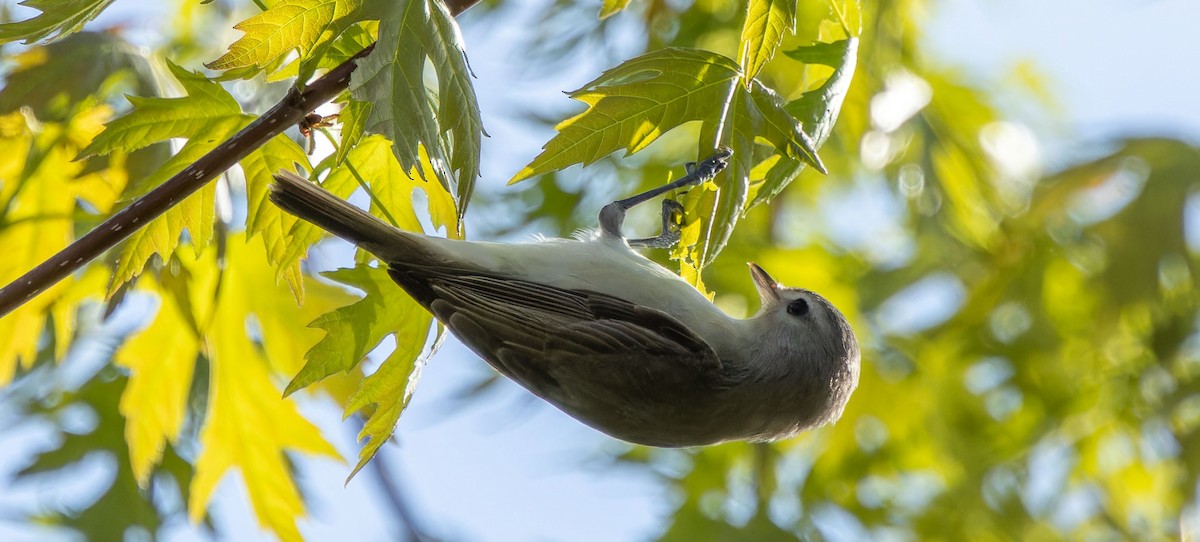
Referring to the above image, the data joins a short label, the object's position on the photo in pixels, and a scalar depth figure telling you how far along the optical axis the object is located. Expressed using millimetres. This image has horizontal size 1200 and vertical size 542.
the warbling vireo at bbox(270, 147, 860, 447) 4539
